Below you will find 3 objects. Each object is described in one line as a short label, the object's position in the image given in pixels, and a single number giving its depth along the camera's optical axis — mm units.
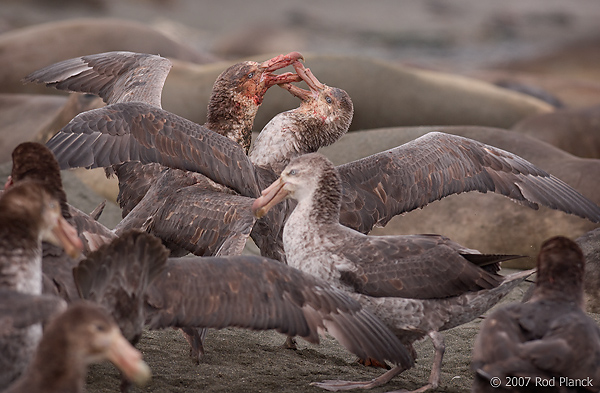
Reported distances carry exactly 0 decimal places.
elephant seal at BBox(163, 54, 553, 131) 23109
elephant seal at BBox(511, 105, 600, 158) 23094
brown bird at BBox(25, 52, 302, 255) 12609
